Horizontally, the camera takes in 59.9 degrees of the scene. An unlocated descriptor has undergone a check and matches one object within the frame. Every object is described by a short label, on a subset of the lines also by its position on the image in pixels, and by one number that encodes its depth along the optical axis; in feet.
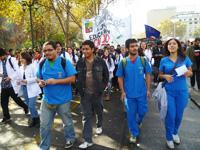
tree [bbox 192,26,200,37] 212.75
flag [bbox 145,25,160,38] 22.55
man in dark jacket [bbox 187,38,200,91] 18.98
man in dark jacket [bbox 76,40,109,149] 9.70
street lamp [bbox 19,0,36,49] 30.28
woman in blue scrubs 9.22
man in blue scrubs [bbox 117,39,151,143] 9.47
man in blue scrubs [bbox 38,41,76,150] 8.75
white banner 20.91
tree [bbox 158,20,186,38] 215.20
